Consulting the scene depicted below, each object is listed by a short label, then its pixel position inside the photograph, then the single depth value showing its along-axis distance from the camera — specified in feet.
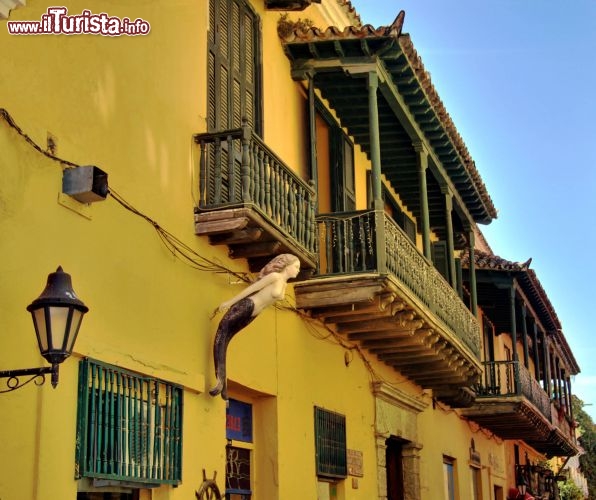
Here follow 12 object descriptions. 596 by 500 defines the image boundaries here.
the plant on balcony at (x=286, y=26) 38.22
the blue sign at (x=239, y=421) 31.96
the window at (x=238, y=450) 31.76
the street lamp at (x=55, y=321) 18.52
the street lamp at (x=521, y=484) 79.76
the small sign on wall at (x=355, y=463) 40.19
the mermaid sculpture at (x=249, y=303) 28.99
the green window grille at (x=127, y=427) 22.89
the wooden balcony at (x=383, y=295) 36.11
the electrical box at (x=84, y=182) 22.89
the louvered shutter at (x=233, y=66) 32.45
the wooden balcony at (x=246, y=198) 29.48
